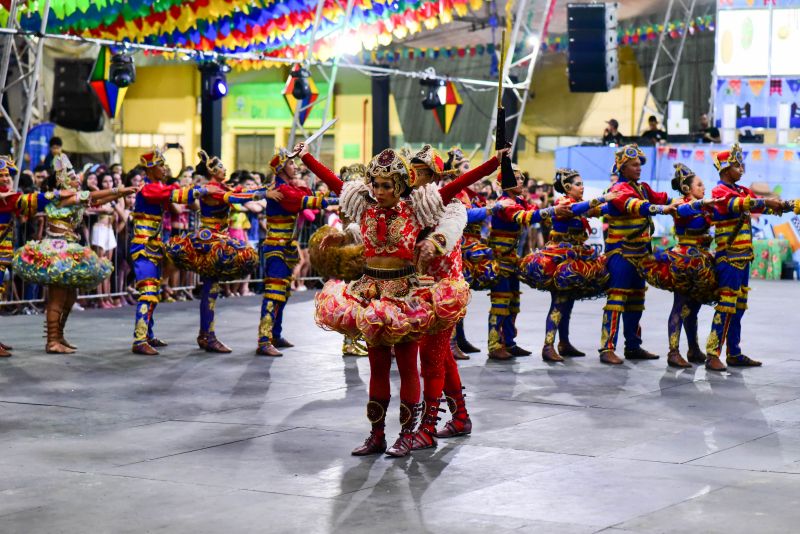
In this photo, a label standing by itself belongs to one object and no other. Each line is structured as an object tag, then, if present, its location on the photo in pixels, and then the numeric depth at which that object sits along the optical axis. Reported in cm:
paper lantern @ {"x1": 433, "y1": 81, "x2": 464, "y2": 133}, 2028
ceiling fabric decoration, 1806
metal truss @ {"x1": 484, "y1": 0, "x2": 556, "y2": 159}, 1952
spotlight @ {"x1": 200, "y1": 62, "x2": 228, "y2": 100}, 1745
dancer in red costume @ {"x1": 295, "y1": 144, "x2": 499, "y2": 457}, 659
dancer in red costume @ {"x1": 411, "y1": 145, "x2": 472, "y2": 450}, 679
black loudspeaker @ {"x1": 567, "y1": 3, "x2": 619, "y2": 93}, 2259
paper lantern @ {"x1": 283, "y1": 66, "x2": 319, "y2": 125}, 1738
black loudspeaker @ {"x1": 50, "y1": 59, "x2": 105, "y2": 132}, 2505
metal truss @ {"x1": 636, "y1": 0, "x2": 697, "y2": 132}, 2614
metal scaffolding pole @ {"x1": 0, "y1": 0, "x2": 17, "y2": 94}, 1298
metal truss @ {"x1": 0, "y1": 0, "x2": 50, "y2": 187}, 1294
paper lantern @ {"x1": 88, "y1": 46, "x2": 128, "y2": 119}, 1548
